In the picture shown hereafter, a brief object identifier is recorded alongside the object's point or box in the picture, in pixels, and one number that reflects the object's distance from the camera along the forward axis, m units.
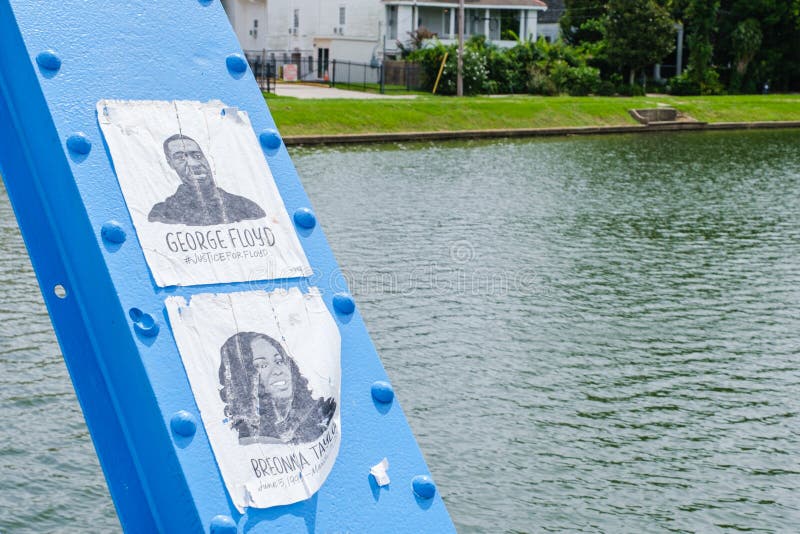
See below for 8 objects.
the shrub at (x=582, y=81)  46.81
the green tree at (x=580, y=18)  56.41
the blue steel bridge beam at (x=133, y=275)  3.07
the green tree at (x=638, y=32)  48.25
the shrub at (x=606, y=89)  47.38
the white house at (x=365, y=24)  54.72
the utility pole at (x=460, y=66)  41.50
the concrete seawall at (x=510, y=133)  30.20
